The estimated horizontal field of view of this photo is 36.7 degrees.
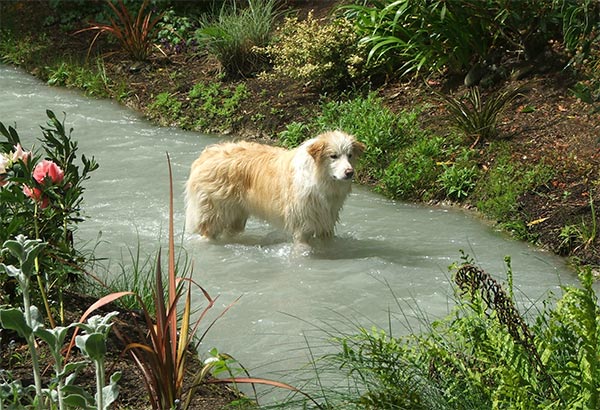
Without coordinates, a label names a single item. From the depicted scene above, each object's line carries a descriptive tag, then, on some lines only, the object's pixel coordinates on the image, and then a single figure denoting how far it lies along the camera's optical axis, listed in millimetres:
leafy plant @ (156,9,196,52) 13789
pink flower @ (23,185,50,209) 4816
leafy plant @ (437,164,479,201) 8797
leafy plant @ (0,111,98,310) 4754
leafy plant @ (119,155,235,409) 3820
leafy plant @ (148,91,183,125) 11898
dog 7367
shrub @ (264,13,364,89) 10984
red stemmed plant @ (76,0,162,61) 13429
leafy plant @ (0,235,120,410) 2863
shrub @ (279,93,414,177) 9578
